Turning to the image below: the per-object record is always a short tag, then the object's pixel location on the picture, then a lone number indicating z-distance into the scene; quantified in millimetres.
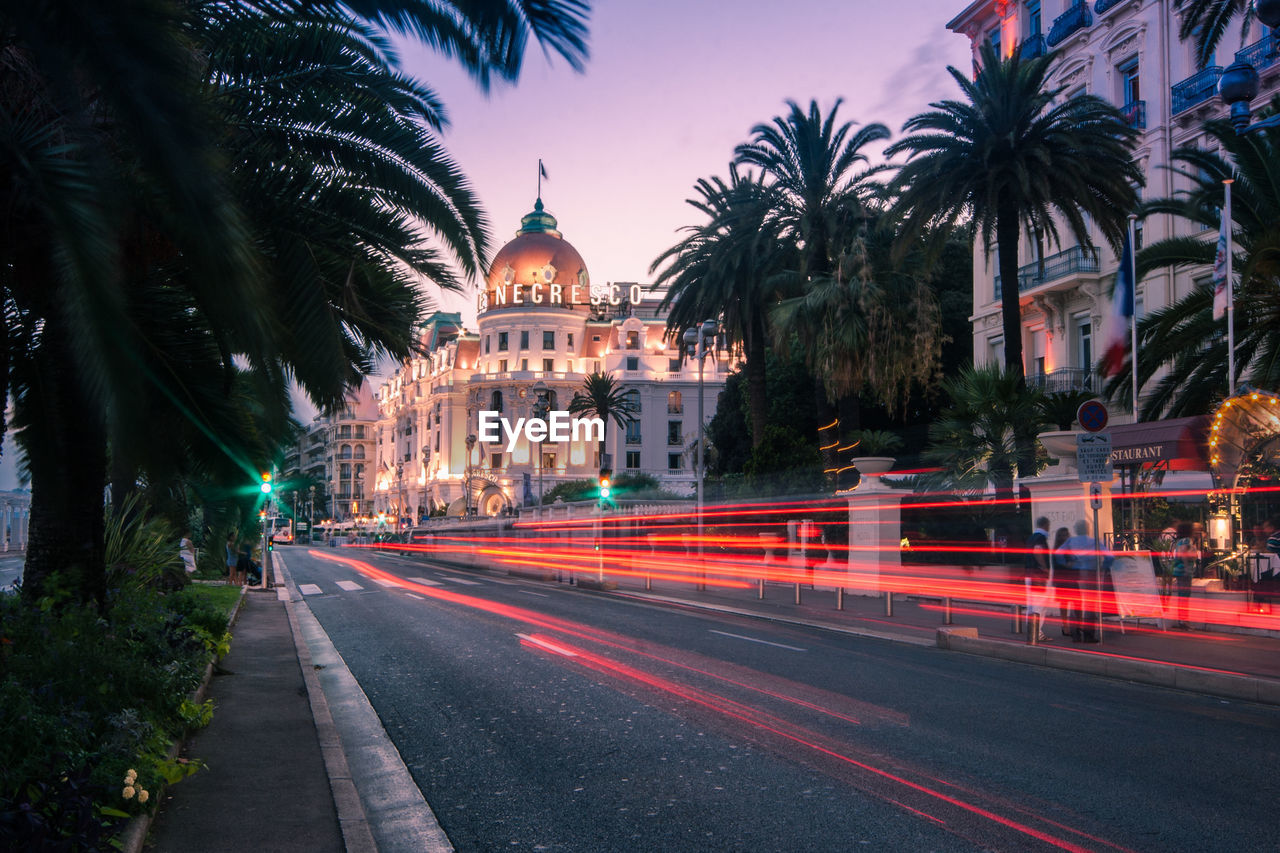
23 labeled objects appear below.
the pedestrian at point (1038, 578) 16281
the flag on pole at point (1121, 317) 26594
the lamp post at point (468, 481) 112375
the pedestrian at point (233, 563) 37075
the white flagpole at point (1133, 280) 26516
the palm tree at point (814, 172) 33406
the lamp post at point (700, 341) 33281
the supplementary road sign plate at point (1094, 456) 15336
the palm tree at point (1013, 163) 26594
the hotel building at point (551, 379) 115562
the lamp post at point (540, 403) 84138
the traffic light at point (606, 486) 37719
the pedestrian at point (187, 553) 26453
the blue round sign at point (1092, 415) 15598
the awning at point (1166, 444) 21984
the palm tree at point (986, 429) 25672
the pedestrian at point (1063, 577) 16438
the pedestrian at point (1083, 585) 16031
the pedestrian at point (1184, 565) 17733
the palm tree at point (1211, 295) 21844
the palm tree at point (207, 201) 4746
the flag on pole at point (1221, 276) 21297
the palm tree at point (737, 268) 34953
